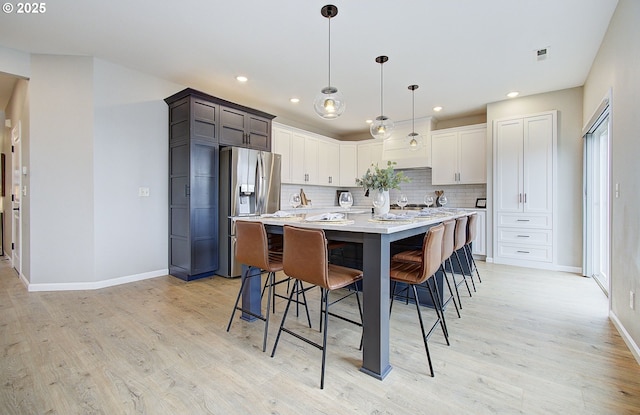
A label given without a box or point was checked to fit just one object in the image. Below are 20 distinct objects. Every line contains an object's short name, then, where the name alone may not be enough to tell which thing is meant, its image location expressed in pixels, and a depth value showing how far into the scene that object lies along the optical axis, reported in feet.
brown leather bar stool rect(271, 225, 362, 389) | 5.57
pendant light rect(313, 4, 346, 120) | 8.87
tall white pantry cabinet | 14.38
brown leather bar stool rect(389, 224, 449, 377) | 5.93
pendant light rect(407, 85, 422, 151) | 14.89
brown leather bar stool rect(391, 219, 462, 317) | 7.10
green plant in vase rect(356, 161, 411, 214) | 8.09
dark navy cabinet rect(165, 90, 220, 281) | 12.26
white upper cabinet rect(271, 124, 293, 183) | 16.84
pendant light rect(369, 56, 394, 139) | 11.91
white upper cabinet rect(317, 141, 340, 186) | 20.20
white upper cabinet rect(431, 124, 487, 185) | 16.90
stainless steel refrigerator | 12.80
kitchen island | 5.57
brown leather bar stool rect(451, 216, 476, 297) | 9.08
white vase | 8.23
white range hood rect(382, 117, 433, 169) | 18.58
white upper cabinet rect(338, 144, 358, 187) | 21.83
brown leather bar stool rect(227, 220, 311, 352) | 6.86
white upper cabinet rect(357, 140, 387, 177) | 20.99
